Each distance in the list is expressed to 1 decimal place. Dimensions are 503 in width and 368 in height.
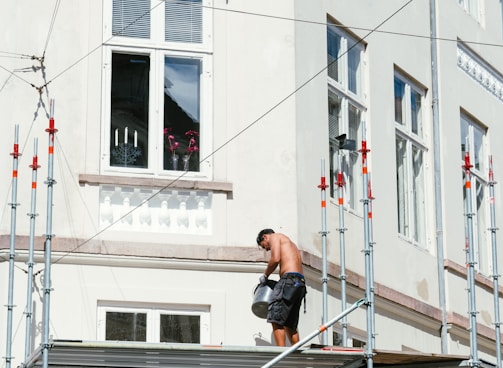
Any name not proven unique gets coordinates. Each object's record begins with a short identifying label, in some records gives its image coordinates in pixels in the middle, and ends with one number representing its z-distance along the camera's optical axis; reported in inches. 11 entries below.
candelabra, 860.0
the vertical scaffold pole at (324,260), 856.3
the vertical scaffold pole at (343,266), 855.7
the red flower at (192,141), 873.5
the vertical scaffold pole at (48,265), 740.6
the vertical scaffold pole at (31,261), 794.8
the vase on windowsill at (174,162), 867.4
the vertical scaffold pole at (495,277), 894.4
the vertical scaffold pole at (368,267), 776.9
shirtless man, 810.8
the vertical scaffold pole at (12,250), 786.8
